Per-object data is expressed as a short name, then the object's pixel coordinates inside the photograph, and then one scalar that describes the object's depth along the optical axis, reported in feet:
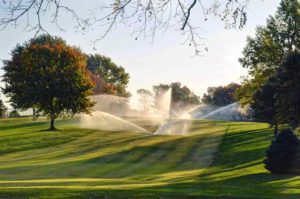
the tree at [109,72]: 435.12
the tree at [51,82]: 199.82
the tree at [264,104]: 159.02
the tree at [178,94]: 475.72
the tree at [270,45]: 155.33
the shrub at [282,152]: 102.73
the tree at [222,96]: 460.96
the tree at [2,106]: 266.22
